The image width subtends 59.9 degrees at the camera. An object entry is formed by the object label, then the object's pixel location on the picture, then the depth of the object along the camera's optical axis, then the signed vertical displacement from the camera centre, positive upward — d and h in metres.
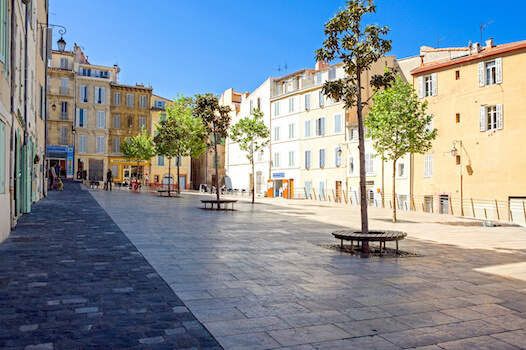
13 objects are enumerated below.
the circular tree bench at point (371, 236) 8.89 -1.11
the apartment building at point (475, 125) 26.83 +3.44
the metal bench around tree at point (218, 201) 19.56 -0.86
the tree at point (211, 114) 21.17 +3.14
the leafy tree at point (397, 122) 19.14 +2.45
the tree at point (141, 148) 49.81 +3.66
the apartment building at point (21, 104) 9.59 +2.38
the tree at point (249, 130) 32.53 +3.70
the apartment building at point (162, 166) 61.47 +2.10
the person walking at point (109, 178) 36.97 +0.29
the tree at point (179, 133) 33.56 +3.61
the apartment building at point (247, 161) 51.28 +2.71
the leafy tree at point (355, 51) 9.79 +2.82
